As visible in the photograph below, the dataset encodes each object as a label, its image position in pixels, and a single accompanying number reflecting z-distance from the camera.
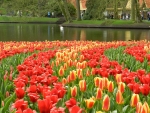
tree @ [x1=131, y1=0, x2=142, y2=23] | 33.81
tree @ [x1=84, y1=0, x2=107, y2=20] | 43.09
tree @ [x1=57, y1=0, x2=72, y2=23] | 41.63
